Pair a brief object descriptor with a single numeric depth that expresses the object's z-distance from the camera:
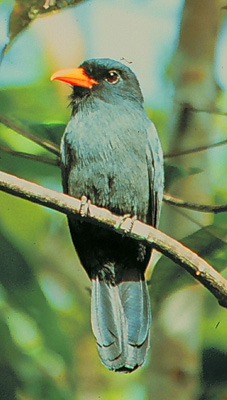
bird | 5.05
